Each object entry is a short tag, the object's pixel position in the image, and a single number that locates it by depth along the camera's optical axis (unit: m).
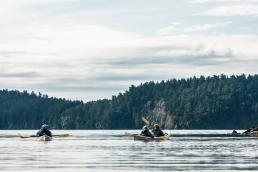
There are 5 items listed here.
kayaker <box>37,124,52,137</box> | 119.19
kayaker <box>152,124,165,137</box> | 113.16
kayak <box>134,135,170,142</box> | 111.21
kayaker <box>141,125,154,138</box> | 112.06
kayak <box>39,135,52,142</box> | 114.78
